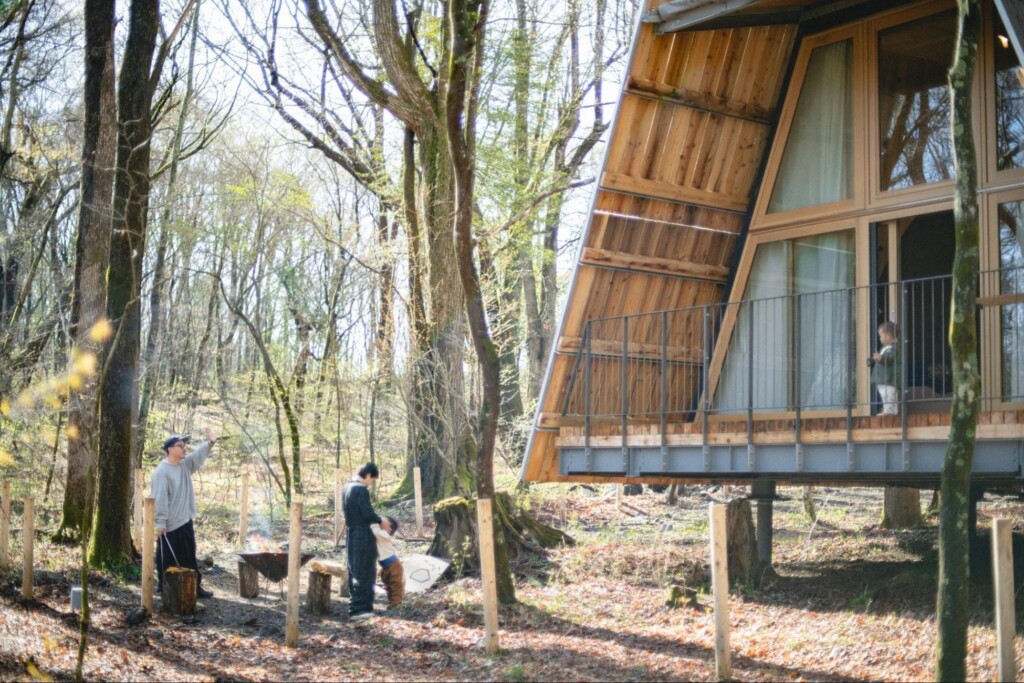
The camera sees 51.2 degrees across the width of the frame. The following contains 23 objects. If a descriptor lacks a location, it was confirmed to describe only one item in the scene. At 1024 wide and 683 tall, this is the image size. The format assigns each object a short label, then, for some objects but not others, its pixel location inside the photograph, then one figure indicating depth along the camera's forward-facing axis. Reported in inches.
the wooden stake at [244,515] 719.1
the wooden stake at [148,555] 461.4
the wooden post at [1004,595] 285.0
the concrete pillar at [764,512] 503.2
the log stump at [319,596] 496.8
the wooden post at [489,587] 386.0
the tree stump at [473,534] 553.0
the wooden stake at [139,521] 642.5
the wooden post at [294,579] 418.0
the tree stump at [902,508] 620.1
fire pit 547.8
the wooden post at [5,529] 540.1
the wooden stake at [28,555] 497.7
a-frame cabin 454.0
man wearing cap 512.7
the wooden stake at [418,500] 753.8
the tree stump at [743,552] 501.7
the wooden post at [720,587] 331.6
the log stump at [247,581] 557.0
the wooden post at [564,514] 755.4
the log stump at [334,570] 500.4
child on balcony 430.0
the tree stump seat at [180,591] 475.2
